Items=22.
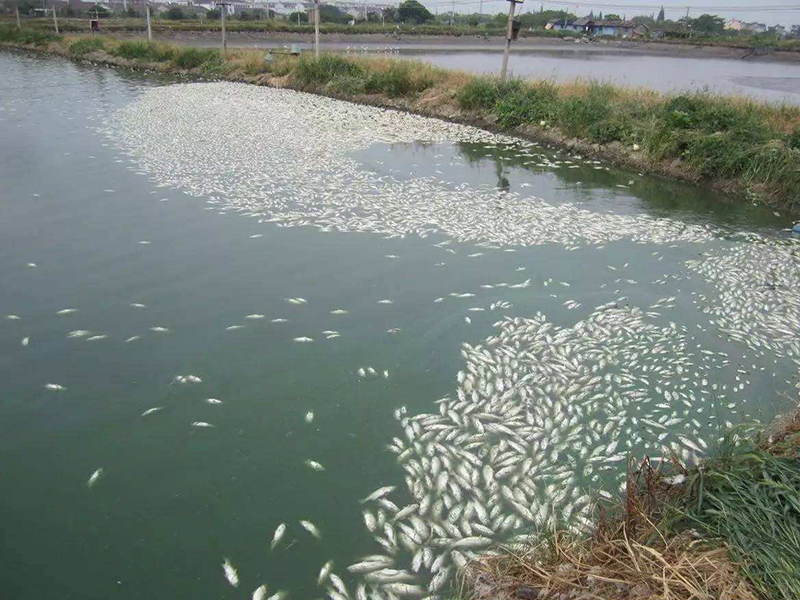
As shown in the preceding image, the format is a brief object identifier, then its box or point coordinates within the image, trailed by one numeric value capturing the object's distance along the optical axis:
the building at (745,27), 75.19
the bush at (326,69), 20.89
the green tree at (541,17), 83.43
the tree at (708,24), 75.19
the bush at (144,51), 28.00
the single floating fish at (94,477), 3.90
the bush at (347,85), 19.88
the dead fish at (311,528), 3.58
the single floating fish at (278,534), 3.52
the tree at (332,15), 72.56
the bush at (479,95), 16.55
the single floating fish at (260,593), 3.18
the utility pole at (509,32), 16.49
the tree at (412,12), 77.94
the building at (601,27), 73.10
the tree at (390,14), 79.00
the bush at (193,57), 26.06
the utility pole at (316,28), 22.08
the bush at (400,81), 18.73
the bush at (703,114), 11.87
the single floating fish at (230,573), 3.27
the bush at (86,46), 31.72
